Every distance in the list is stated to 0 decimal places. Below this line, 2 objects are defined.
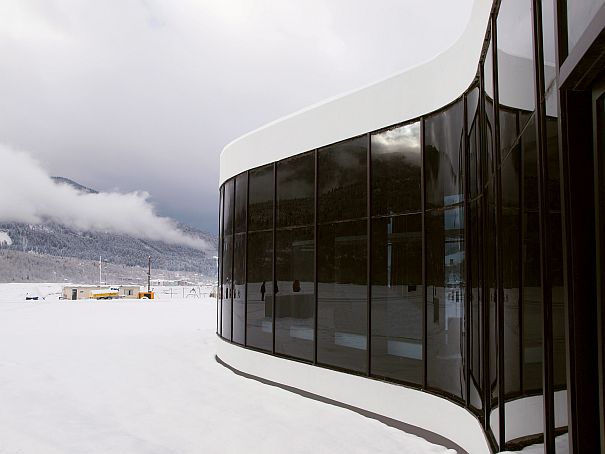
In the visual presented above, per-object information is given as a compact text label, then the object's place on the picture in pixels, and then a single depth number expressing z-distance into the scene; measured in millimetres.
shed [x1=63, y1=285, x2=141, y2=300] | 58072
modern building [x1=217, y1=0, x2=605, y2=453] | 3352
